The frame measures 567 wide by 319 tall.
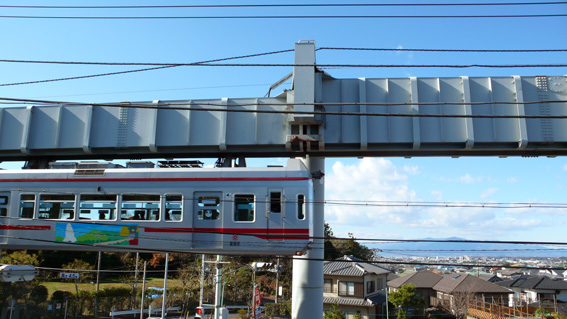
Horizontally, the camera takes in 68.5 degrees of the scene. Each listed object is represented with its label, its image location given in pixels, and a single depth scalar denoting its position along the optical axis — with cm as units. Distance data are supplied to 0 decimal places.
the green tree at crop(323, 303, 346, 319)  3153
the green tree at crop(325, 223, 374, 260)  5699
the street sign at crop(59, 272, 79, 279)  2712
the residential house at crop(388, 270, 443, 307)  5116
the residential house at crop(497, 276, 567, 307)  4641
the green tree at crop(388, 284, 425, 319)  3922
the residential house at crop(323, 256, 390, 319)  3803
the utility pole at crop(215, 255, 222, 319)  2372
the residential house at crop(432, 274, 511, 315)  4219
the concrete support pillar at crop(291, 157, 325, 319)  1314
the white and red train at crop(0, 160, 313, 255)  1222
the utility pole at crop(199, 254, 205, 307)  2772
